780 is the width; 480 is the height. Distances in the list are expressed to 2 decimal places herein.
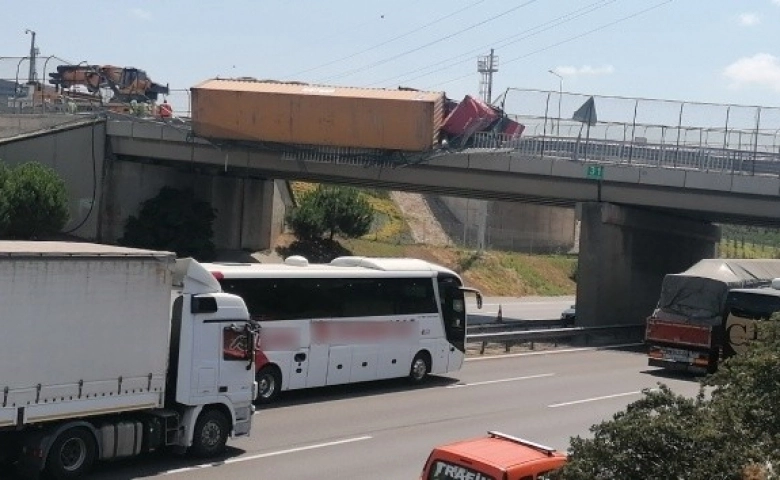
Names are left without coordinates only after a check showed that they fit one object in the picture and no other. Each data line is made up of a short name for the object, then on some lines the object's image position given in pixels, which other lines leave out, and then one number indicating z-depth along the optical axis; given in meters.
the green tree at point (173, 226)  46.31
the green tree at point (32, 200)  39.62
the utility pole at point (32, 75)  49.72
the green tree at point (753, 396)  8.96
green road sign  38.19
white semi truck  13.27
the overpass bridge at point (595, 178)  37.19
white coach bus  20.61
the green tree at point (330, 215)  56.69
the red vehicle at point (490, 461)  9.68
